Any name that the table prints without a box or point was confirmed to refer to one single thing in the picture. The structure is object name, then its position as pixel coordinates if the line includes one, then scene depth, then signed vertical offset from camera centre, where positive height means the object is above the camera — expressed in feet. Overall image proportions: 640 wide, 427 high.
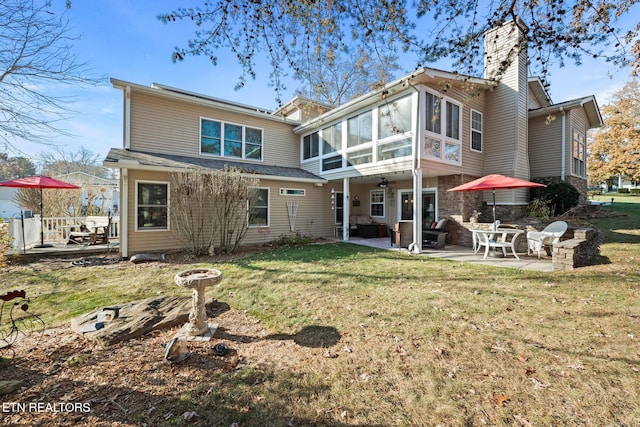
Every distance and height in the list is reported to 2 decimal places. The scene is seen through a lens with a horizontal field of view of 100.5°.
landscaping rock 11.03 -4.94
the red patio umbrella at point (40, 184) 28.30 +2.94
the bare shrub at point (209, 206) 27.20 +0.58
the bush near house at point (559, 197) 33.81 +2.18
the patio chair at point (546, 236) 23.31 -2.03
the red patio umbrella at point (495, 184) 24.19 +2.79
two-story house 28.73 +8.33
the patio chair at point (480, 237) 26.29 -2.47
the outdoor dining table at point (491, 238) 24.15 -2.52
